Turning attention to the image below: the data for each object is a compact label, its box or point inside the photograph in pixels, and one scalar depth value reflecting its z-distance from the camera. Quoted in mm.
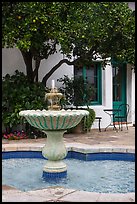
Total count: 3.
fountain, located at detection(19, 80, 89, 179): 5523
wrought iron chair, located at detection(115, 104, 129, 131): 13362
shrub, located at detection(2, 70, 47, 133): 9781
